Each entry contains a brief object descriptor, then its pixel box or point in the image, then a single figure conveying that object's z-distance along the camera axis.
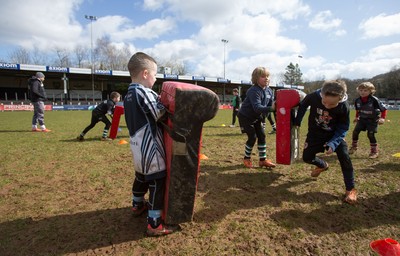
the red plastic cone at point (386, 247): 2.25
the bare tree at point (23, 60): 61.06
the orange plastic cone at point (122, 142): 7.68
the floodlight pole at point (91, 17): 47.84
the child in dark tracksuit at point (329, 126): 3.49
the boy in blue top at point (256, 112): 4.75
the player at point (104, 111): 8.23
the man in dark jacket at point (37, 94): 9.73
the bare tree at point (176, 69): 80.75
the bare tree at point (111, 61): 65.06
